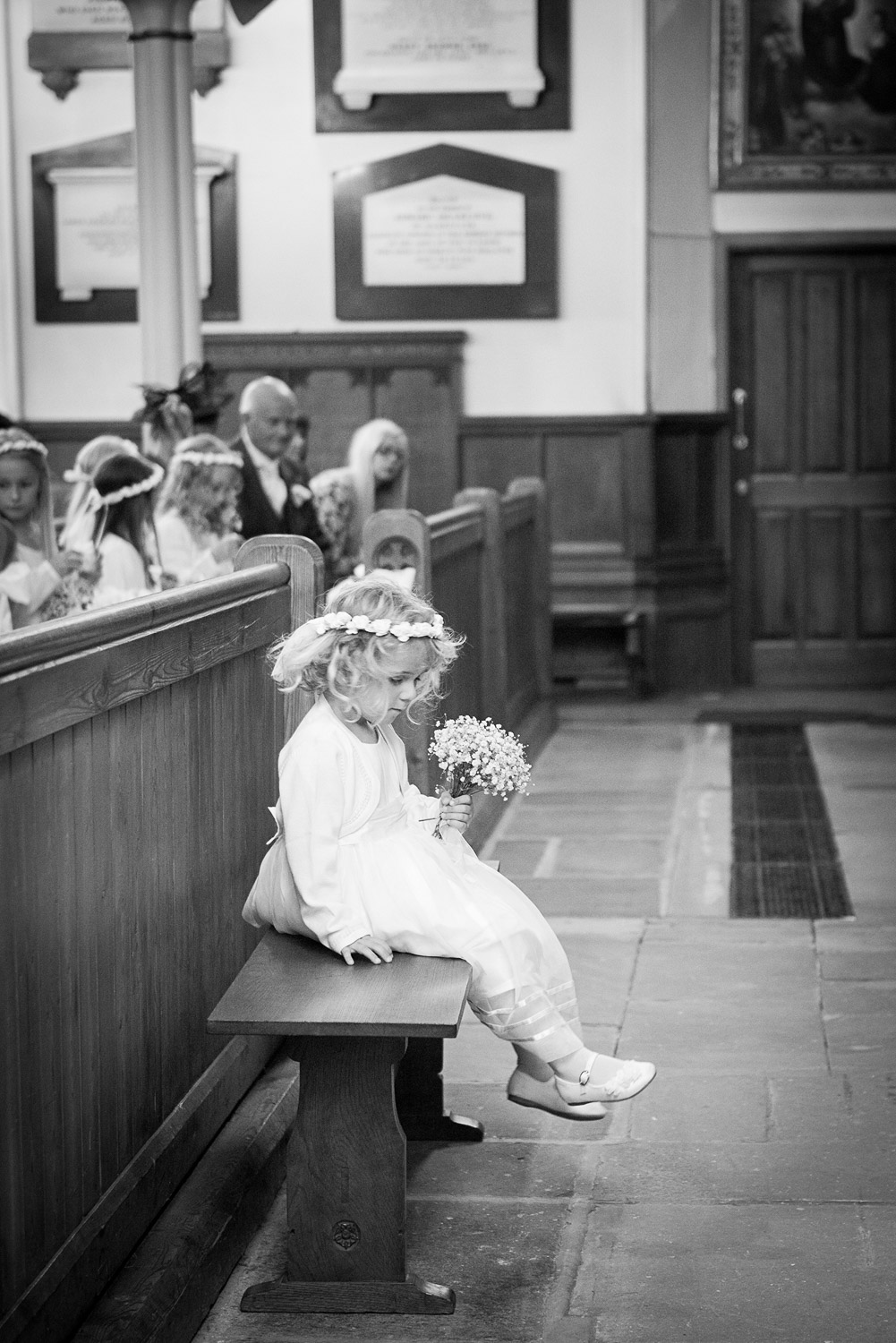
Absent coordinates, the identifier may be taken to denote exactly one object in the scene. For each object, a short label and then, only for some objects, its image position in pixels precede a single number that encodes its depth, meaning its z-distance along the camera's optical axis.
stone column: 8.36
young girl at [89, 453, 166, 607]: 6.02
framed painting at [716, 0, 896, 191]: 10.66
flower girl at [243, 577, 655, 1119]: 3.48
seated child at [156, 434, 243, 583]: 6.70
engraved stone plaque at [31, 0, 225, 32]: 10.73
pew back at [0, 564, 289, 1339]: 2.68
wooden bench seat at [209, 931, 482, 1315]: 3.28
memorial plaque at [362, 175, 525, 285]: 10.77
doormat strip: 6.20
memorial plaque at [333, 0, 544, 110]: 10.61
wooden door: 11.05
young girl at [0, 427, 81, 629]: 5.46
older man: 7.16
